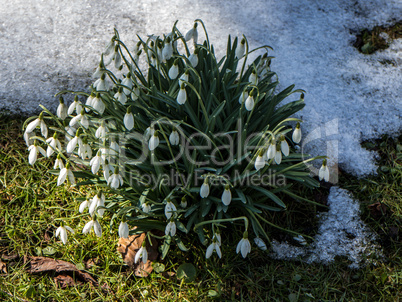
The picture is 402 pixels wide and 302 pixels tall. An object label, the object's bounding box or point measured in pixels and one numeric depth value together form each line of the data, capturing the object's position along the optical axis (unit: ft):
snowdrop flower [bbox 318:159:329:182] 6.38
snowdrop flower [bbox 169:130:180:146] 6.38
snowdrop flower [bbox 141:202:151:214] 6.60
